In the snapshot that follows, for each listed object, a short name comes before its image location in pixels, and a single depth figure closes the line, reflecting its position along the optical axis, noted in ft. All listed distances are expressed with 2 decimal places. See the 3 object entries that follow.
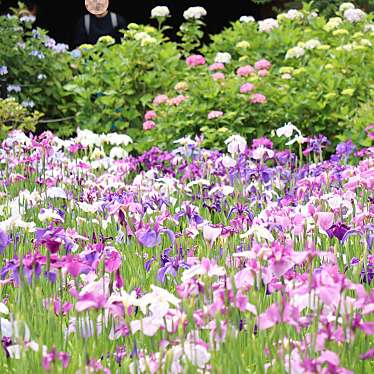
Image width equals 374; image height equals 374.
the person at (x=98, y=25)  66.00
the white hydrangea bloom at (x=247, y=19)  59.47
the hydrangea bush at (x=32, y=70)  60.53
